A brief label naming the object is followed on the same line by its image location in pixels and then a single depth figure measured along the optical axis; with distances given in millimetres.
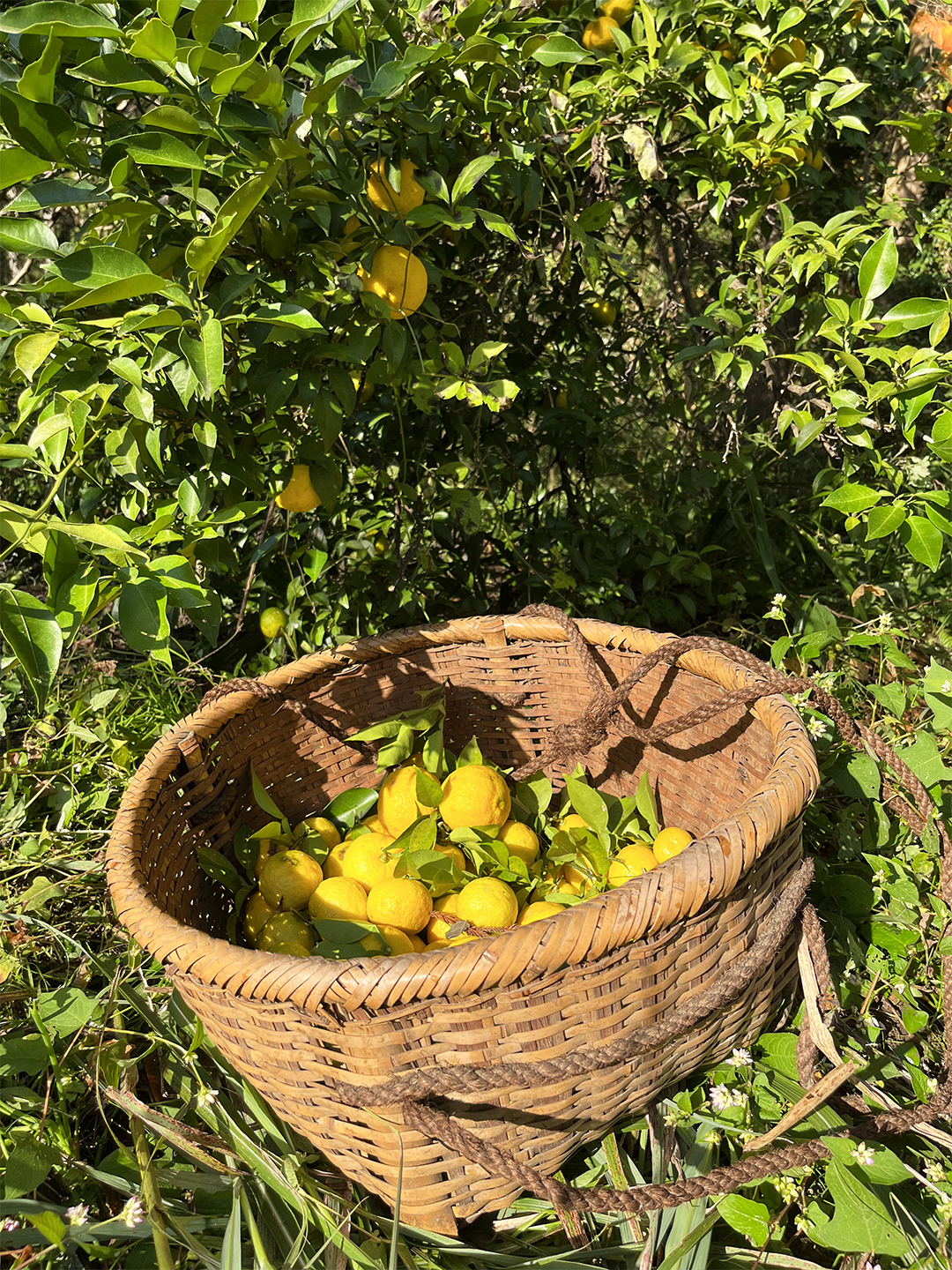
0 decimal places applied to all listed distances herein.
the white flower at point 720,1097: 887
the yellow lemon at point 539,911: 1043
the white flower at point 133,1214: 855
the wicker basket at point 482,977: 758
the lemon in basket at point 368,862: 1129
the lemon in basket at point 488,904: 1013
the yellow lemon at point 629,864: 1109
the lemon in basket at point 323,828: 1288
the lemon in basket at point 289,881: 1141
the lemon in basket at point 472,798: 1170
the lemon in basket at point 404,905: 1037
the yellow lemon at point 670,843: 1123
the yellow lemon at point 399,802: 1218
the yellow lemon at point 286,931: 1077
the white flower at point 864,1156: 843
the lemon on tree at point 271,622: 1579
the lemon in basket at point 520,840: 1192
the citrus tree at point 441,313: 766
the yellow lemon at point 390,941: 1025
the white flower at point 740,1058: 970
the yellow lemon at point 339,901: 1082
